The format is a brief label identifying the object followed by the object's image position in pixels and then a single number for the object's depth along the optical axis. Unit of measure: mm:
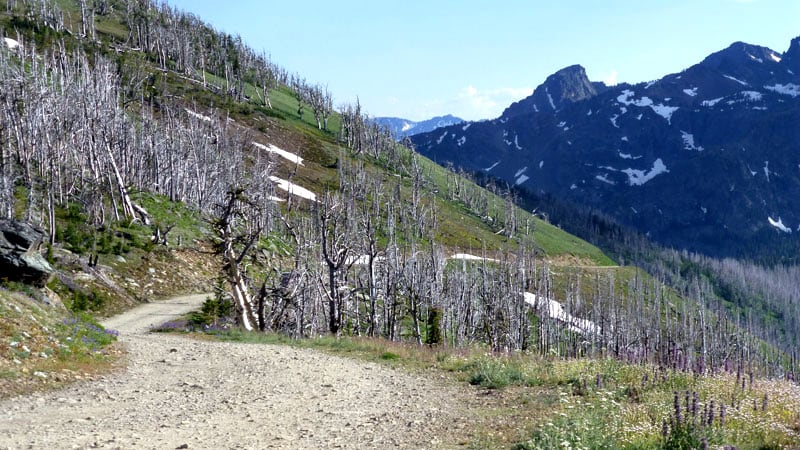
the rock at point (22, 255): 22750
